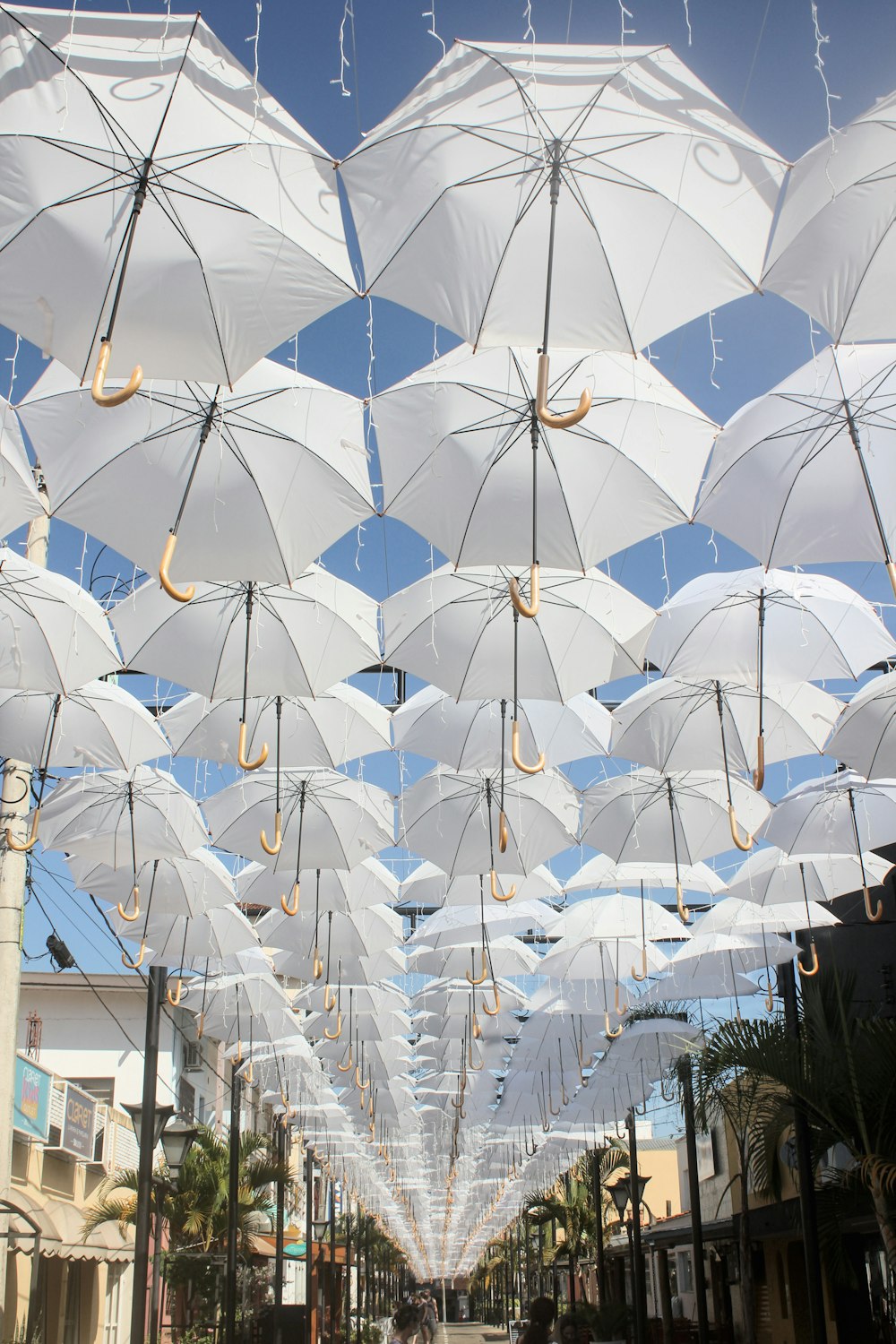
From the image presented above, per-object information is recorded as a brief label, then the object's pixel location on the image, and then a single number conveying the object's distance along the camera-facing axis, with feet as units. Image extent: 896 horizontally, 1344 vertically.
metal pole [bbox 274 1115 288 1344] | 75.46
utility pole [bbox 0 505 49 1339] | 38.22
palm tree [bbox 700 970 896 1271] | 41.75
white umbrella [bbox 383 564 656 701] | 35.45
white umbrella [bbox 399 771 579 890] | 47.65
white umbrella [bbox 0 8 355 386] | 19.51
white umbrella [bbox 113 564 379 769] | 35.40
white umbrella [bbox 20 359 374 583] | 27.53
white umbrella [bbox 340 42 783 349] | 19.94
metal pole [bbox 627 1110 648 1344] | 75.82
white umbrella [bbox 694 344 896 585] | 26.89
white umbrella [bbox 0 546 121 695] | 33.99
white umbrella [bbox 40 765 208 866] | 45.93
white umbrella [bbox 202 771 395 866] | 47.16
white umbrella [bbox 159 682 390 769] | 41.34
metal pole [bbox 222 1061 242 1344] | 60.54
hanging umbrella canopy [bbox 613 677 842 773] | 41.01
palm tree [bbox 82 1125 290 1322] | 75.82
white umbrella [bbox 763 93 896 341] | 20.49
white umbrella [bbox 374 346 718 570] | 27.43
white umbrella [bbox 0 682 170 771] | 40.04
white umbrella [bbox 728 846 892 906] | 53.36
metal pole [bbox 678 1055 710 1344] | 68.08
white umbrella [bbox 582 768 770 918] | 47.50
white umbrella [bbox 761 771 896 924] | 47.06
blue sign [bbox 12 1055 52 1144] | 57.36
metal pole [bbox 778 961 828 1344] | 49.34
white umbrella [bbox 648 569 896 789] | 36.01
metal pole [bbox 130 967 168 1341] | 50.16
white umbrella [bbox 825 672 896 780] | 39.58
